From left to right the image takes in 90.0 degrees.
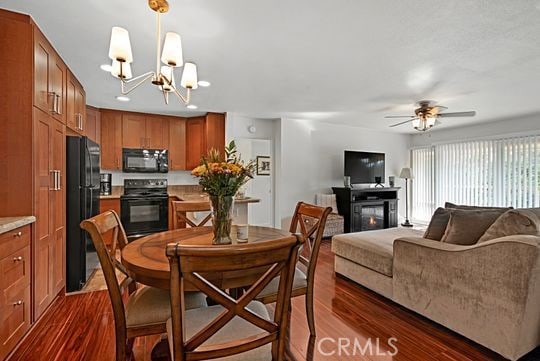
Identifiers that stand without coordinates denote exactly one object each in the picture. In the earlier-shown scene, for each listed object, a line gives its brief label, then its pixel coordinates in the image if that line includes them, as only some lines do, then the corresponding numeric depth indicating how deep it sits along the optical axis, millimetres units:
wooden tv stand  5520
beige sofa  1639
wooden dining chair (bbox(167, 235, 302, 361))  875
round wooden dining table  1239
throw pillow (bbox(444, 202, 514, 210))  2543
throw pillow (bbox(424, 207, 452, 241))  2336
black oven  4430
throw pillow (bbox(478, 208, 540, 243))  1777
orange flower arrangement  1623
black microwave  4672
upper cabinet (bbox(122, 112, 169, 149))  4707
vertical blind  5004
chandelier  1549
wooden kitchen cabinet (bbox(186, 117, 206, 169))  5016
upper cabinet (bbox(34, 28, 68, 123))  2105
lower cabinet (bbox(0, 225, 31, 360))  1682
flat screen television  5855
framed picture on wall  5367
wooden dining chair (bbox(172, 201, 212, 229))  2494
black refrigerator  2754
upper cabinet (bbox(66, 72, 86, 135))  2916
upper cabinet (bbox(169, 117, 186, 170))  5035
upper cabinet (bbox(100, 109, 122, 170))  4551
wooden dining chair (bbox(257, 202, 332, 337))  1868
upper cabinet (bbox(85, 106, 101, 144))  4293
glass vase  1677
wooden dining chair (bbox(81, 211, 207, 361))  1285
